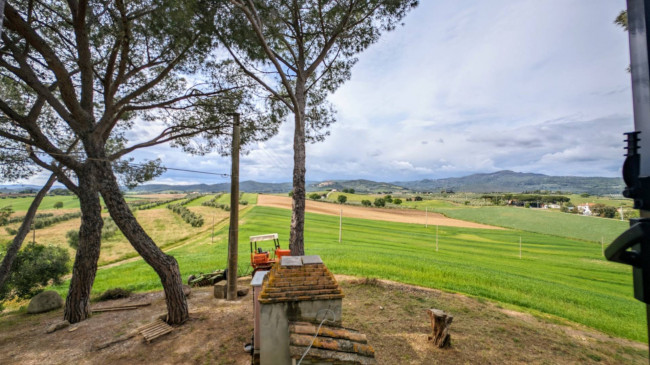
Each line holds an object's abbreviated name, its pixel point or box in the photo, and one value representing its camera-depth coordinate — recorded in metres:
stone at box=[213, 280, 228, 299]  9.32
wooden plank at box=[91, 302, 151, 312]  8.46
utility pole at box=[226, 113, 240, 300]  8.84
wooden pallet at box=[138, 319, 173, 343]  6.53
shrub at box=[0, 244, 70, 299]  10.65
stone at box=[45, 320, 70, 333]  7.17
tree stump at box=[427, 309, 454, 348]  6.00
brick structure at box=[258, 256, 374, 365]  3.62
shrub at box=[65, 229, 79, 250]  21.93
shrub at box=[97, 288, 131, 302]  9.88
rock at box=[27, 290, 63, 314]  9.25
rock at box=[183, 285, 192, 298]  9.45
